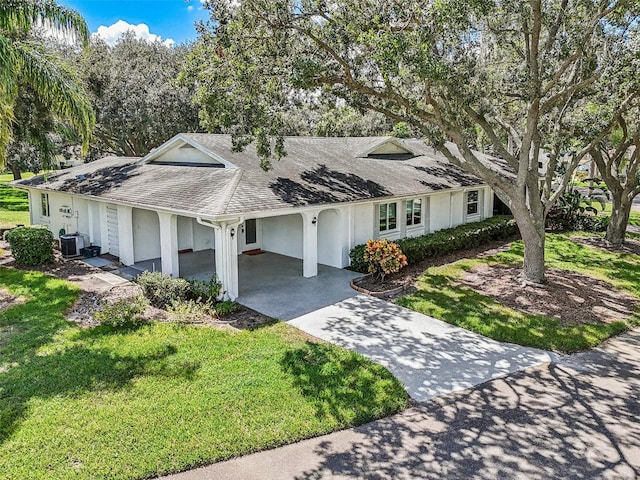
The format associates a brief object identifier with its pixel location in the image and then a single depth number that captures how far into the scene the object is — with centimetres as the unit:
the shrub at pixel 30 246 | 1666
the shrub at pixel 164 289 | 1249
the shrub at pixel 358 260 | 1591
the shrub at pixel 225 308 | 1177
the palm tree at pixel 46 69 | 1209
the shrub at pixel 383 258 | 1468
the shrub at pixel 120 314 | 1091
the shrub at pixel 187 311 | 1139
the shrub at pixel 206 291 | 1237
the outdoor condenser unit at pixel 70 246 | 1828
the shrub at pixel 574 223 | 2484
